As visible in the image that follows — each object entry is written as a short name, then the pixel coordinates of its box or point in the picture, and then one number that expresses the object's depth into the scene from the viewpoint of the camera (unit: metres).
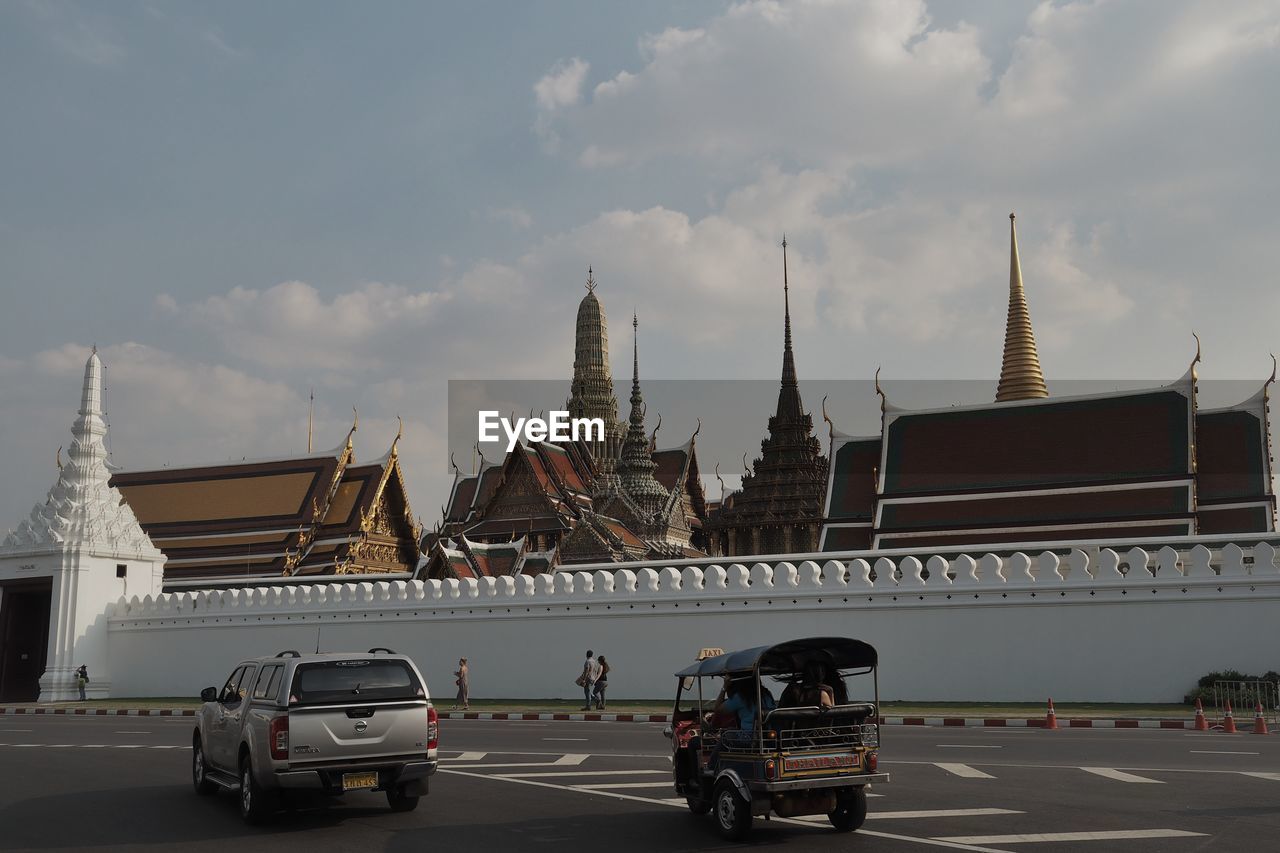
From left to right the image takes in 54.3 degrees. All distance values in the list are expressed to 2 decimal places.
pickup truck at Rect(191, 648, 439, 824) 9.15
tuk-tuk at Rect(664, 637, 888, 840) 8.38
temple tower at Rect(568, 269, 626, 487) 74.81
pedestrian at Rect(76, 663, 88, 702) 27.53
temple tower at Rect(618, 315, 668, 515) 50.38
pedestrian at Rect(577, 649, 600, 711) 20.86
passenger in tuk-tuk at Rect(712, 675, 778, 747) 8.79
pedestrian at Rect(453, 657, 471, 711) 22.12
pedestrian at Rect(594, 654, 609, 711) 20.81
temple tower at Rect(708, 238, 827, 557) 47.97
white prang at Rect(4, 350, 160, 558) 28.91
